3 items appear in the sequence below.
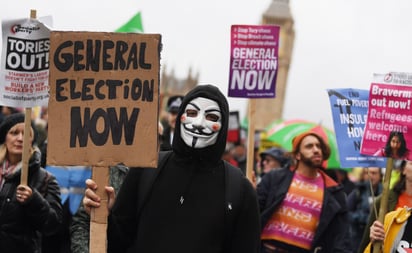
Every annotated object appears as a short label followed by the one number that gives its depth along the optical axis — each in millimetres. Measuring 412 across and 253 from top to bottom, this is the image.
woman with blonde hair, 4902
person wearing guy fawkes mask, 3748
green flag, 8172
